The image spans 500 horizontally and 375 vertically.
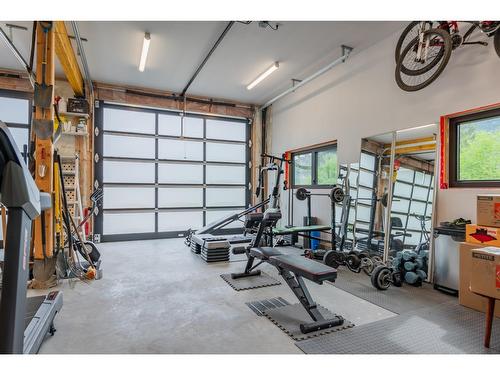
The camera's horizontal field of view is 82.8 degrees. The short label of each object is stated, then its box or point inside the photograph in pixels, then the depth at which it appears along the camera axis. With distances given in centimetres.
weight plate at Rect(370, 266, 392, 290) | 342
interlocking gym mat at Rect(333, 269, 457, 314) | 299
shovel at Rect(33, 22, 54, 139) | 346
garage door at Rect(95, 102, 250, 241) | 660
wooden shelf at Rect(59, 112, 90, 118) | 600
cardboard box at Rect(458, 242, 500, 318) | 287
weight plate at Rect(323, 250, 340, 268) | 423
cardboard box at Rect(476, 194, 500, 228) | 282
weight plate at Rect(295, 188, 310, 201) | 530
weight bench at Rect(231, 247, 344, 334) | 242
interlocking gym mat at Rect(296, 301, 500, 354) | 215
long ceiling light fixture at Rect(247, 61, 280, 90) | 541
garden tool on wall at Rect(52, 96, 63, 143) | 370
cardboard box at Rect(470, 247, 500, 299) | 218
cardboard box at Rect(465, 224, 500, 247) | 280
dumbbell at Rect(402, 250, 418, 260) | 366
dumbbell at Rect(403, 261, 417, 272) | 360
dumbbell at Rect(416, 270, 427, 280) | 358
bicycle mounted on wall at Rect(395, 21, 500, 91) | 318
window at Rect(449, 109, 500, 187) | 327
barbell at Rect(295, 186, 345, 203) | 470
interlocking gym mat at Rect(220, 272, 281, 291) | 355
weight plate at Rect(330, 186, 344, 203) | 470
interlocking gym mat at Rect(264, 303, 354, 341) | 239
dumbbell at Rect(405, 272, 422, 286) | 354
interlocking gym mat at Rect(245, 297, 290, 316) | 288
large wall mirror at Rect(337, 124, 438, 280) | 384
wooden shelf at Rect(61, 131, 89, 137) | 604
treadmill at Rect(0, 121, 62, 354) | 148
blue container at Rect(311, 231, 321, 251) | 565
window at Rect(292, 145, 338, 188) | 579
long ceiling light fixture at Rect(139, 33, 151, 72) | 435
